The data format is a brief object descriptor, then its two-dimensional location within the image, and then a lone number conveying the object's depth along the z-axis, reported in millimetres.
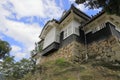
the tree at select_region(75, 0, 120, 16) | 4963
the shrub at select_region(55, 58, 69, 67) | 5908
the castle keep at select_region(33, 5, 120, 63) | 6927
